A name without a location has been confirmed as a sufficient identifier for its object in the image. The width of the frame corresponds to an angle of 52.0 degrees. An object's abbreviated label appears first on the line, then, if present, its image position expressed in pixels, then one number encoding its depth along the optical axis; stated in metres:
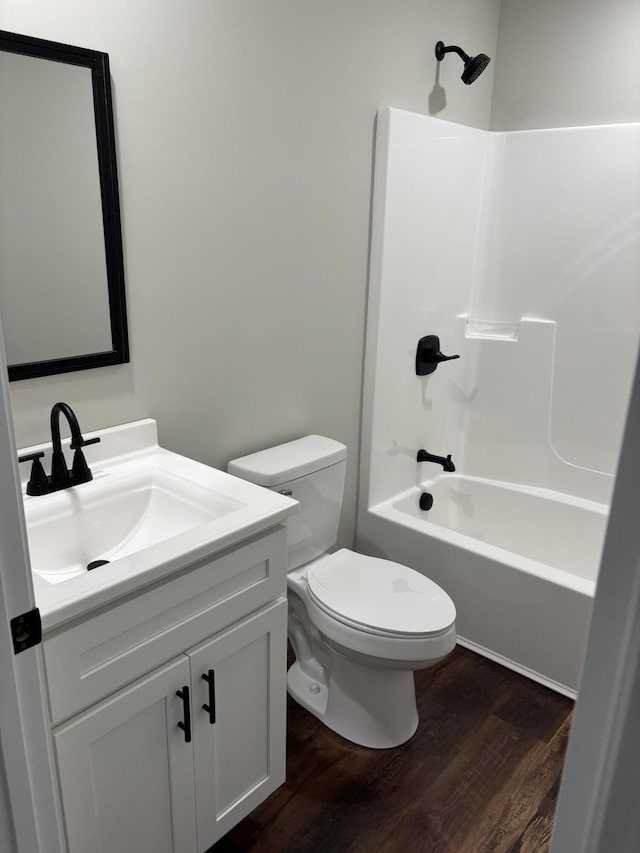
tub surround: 2.35
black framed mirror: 1.43
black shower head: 2.35
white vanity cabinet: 1.20
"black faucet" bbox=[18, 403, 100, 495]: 1.49
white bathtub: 2.24
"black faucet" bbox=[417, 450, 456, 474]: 2.68
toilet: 1.85
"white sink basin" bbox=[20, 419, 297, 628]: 1.29
